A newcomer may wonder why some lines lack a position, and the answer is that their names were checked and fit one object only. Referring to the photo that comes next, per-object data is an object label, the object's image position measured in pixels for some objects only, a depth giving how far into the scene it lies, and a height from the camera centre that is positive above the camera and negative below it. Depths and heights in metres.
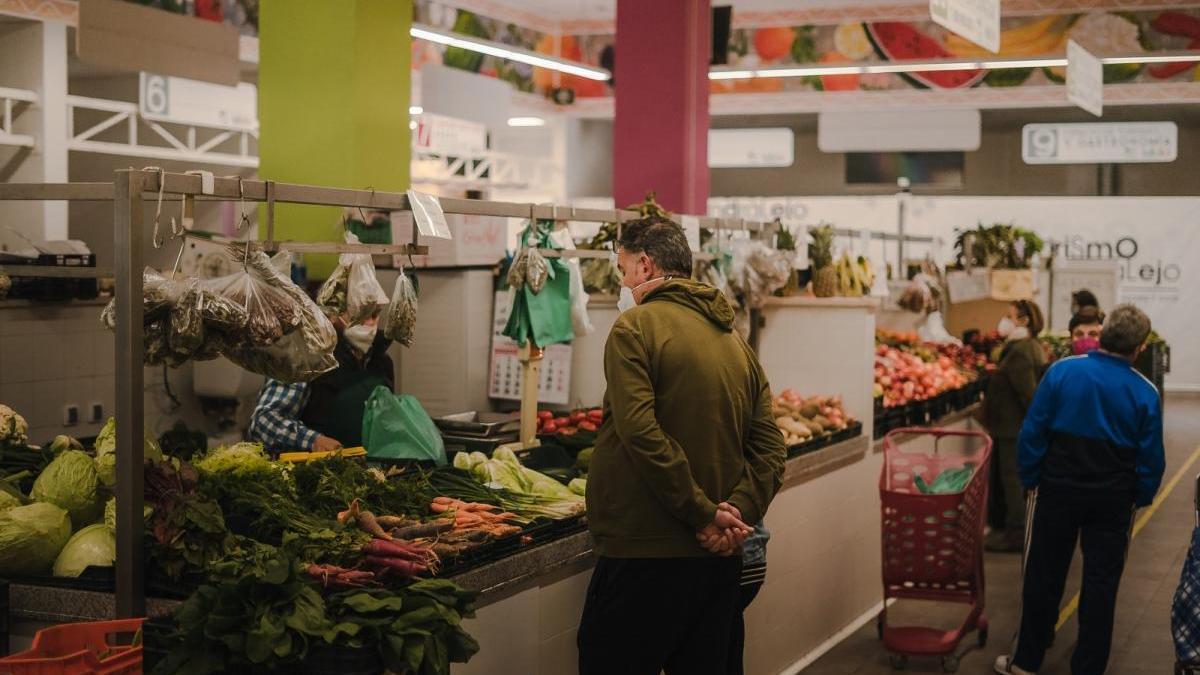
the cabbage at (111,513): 3.66 -0.69
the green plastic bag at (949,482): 6.41 -0.98
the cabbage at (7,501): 3.75 -0.67
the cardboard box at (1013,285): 11.12 +0.00
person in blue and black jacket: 5.64 -0.77
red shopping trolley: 6.10 -1.27
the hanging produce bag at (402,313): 4.61 -0.14
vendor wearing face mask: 5.45 -0.52
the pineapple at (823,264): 7.71 +0.10
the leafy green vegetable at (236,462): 4.21 -0.63
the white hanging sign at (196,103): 10.40 +1.38
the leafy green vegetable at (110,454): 3.72 -0.56
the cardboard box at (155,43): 8.34 +1.55
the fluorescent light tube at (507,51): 10.90 +2.15
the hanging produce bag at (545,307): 5.68 -0.13
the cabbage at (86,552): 3.56 -0.77
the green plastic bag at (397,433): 5.36 -0.66
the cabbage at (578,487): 5.05 -0.81
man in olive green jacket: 3.58 -0.55
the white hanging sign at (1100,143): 16.34 +1.81
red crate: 2.99 -0.91
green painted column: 7.05 +0.94
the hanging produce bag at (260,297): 3.70 -0.07
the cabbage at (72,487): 3.82 -0.64
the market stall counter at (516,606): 3.46 -0.99
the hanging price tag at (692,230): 6.39 +0.24
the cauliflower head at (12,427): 5.11 -0.63
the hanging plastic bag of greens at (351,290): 4.40 -0.06
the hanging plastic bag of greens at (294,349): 3.84 -0.23
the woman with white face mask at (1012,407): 8.56 -0.82
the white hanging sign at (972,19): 6.33 +1.35
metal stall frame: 3.28 -0.16
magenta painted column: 8.58 +1.19
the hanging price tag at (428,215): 4.28 +0.20
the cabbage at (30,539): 3.53 -0.74
